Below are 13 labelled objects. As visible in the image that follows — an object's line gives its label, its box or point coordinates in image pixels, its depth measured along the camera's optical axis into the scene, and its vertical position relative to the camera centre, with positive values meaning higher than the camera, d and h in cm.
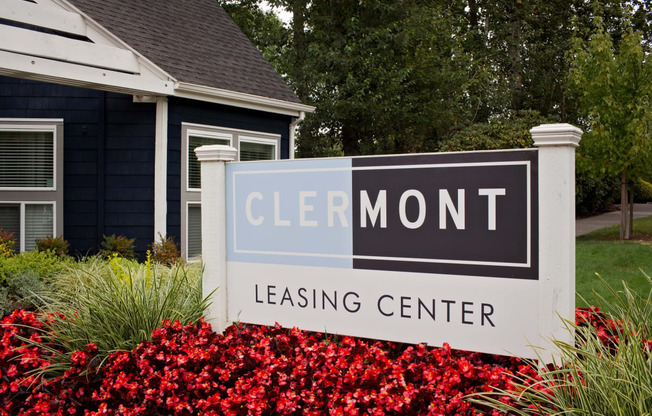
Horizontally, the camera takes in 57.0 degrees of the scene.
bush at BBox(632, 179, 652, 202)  1398 +62
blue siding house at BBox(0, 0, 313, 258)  827 +92
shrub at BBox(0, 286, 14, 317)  478 -77
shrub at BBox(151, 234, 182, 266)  796 -56
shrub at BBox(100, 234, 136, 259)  802 -49
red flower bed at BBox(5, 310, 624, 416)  274 -84
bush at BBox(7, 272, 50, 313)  493 -67
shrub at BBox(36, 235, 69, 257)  765 -45
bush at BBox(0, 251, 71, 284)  538 -52
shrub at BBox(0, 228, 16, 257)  619 -38
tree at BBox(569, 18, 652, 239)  1256 +220
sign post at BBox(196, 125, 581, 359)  272 -18
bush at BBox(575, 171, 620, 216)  2067 +58
